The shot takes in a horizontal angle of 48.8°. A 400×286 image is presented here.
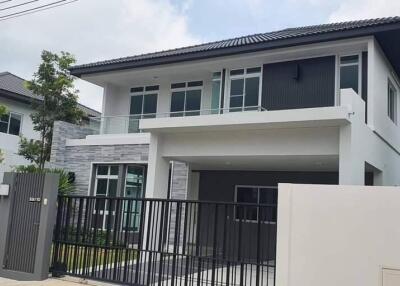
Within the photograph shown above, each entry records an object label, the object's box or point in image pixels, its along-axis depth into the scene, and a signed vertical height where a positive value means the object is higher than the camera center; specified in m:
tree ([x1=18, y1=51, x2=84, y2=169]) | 18.73 +4.37
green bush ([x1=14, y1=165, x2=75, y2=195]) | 14.95 +0.93
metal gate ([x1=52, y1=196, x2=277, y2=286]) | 7.08 -0.57
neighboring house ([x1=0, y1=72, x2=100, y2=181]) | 22.88 +4.43
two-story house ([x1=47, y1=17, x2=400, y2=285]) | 8.53 +2.23
